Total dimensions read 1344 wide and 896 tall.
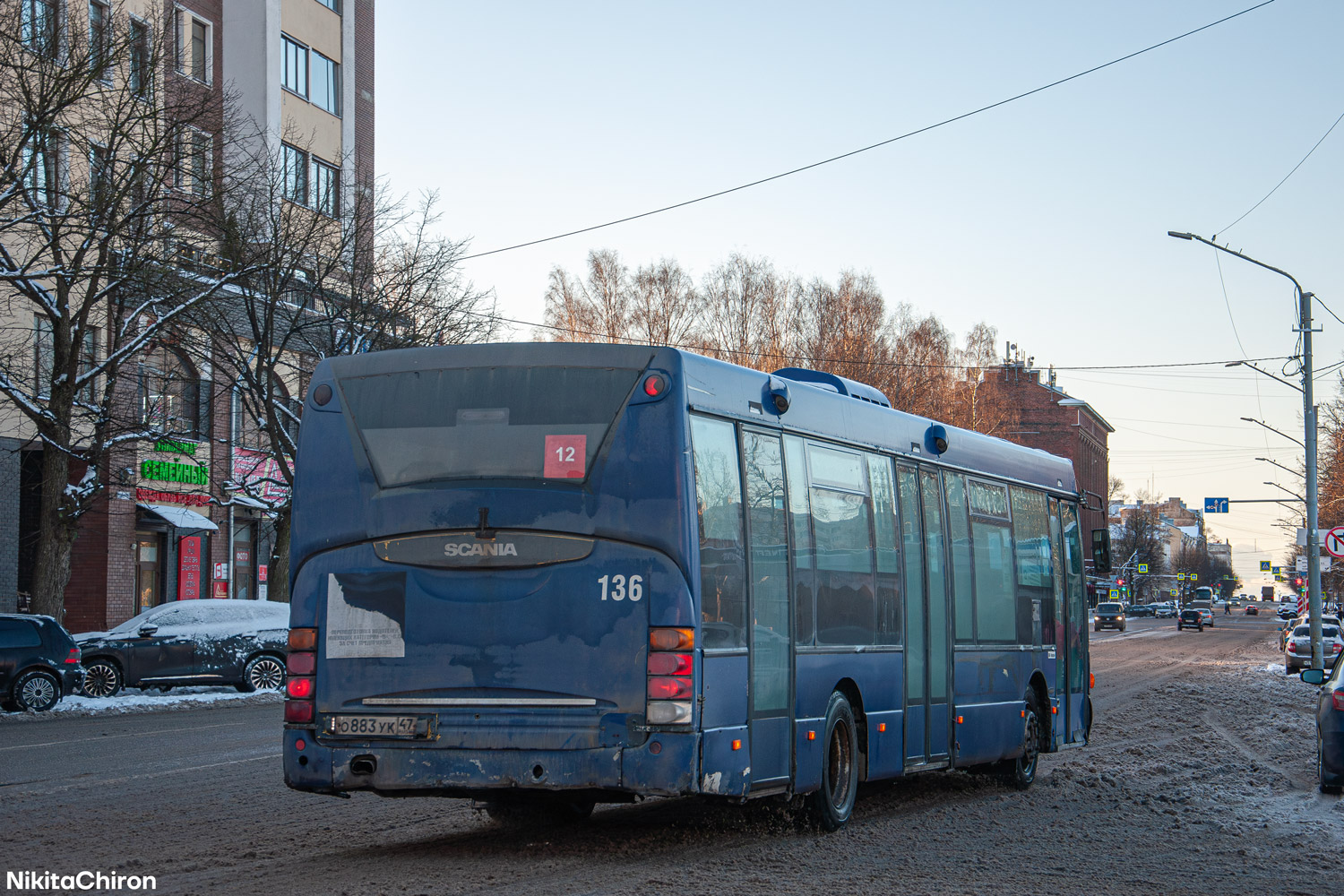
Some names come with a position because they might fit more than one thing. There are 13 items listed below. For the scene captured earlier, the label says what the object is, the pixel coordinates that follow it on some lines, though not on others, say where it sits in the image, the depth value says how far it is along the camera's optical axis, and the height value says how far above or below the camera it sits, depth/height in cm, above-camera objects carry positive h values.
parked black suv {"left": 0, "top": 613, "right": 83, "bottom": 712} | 2222 -88
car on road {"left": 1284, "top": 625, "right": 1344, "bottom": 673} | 4009 -179
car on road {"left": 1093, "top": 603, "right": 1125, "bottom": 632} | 8575 -172
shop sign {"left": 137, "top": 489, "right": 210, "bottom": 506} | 3625 +248
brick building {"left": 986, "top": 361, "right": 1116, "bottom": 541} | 12262 +1365
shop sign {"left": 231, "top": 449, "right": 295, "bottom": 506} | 3569 +320
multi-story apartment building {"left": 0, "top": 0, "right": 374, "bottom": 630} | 3250 +396
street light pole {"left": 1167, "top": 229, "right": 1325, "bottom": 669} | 3647 +230
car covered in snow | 2539 -82
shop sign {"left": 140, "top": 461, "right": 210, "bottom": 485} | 3603 +307
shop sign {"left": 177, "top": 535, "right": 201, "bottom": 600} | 3788 +80
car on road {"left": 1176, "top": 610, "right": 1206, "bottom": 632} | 8825 -194
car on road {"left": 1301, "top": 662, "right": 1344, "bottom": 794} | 1299 -131
